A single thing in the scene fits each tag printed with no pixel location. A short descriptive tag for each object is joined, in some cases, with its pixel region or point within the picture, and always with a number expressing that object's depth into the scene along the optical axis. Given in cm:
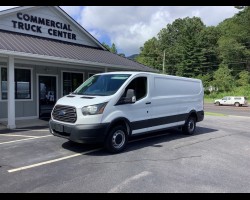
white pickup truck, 2761
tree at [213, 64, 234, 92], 3816
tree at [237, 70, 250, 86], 3758
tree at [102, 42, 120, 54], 5313
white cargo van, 488
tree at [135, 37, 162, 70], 5716
